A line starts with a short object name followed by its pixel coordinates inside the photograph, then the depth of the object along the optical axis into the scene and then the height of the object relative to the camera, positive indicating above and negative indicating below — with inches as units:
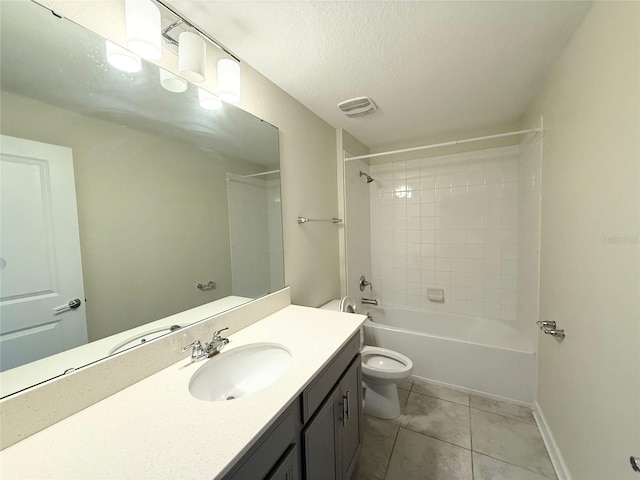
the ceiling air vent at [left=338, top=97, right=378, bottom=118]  72.2 +36.3
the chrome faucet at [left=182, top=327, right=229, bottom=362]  40.3 -19.2
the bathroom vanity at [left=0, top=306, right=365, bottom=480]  22.2 -20.4
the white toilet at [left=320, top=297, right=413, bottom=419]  69.2 -42.9
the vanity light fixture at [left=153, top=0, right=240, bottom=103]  38.8 +29.7
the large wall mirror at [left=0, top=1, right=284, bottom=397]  27.4 +4.5
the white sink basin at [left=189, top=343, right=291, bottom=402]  38.8 -23.6
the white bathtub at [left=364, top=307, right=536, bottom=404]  74.3 -42.6
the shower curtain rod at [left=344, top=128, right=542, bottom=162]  68.1 +26.0
